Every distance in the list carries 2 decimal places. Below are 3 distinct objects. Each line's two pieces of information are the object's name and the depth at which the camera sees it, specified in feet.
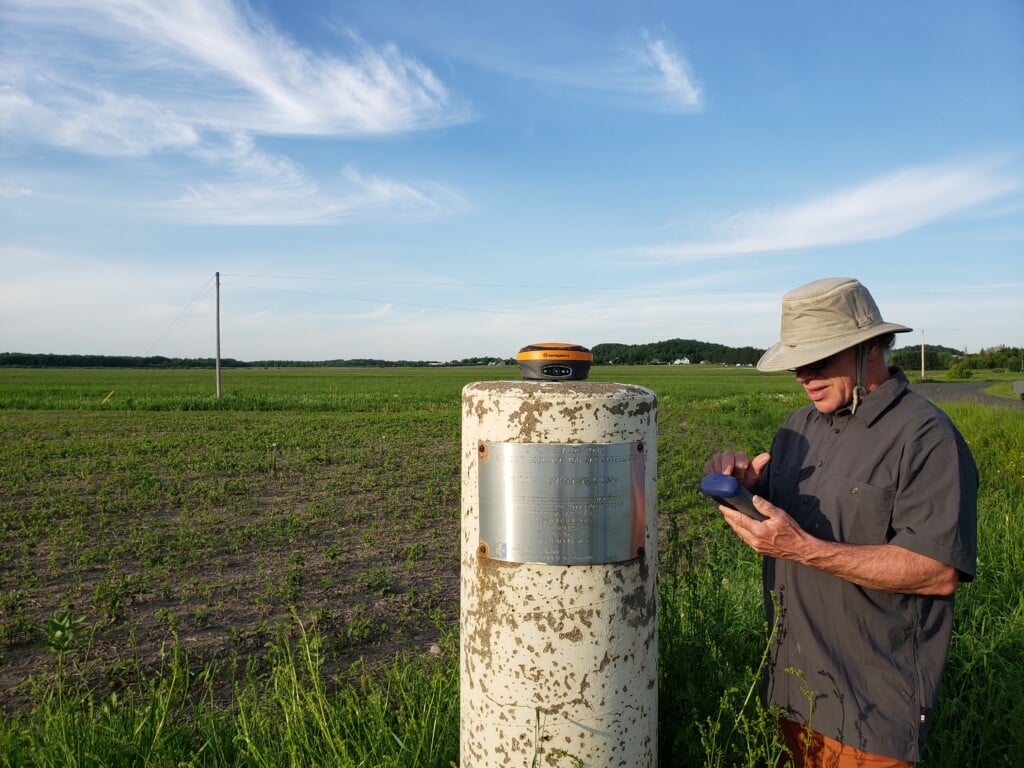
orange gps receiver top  6.82
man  6.60
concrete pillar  6.48
